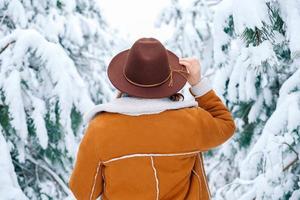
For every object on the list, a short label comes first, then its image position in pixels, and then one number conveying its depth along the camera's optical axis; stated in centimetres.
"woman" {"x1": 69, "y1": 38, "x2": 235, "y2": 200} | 183
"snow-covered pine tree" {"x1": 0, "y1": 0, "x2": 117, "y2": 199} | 323
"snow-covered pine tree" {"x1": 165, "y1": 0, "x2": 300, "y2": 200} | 176
